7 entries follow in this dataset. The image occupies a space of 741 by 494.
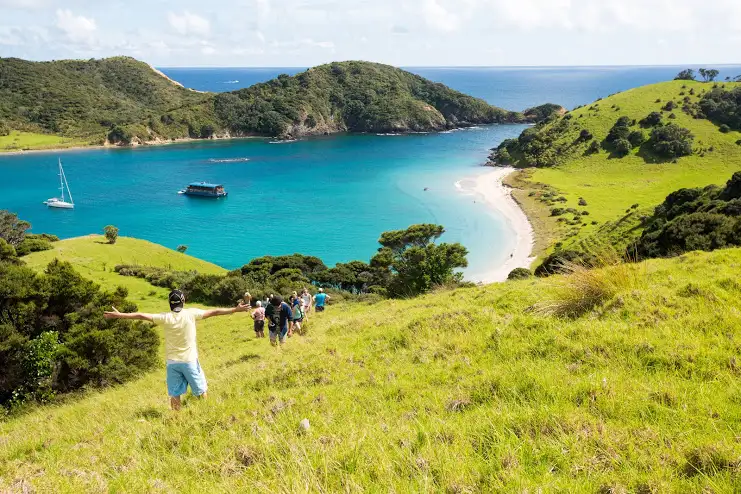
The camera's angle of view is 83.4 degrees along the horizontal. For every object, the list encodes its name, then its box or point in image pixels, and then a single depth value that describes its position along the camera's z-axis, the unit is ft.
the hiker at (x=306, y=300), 55.41
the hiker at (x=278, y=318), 40.98
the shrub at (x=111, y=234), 141.90
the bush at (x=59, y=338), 41.50
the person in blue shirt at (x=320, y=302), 63.36
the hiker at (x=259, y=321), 52.33
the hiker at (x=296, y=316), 44.60
